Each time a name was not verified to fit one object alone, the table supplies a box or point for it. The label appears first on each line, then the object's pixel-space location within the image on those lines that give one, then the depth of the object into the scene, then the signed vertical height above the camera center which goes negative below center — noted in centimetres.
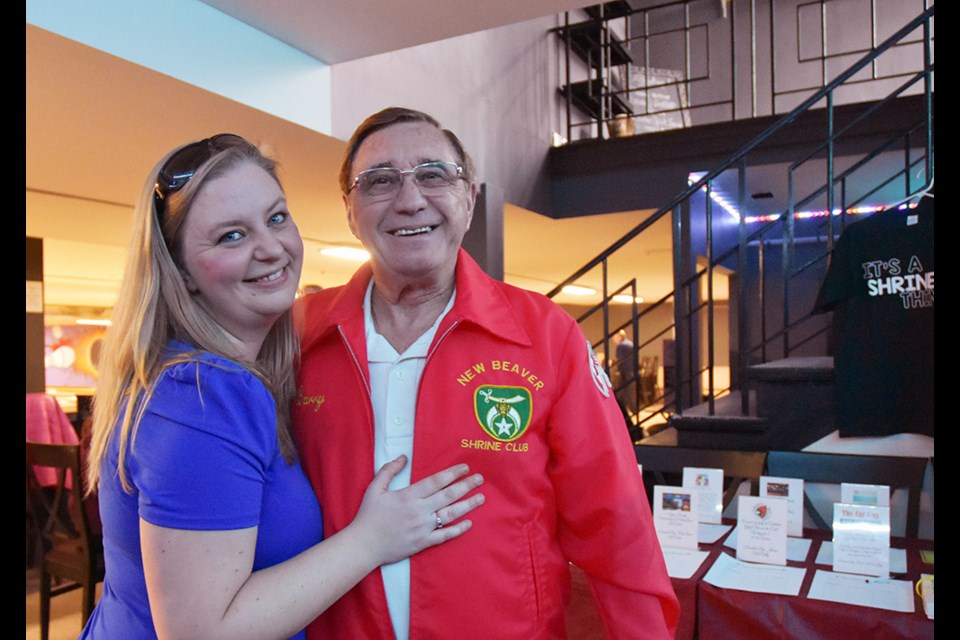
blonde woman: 94 -17
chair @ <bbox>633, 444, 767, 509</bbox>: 254 -53
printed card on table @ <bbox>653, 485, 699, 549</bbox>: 202 -57
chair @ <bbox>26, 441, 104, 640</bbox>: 304 -95
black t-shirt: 256 +2
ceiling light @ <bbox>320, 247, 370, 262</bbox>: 685 +84
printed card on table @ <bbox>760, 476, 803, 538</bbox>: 208 -51
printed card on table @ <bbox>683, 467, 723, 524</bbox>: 227 -55
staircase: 300 +52
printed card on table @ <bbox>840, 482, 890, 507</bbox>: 189 -48
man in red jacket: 117 -19
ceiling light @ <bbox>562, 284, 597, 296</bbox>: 1171 +73
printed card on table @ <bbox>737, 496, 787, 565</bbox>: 188 -58
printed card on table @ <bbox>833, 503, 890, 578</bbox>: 178 -58
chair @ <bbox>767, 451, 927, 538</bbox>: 225 -50
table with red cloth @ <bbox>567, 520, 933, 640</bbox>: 153 -69
